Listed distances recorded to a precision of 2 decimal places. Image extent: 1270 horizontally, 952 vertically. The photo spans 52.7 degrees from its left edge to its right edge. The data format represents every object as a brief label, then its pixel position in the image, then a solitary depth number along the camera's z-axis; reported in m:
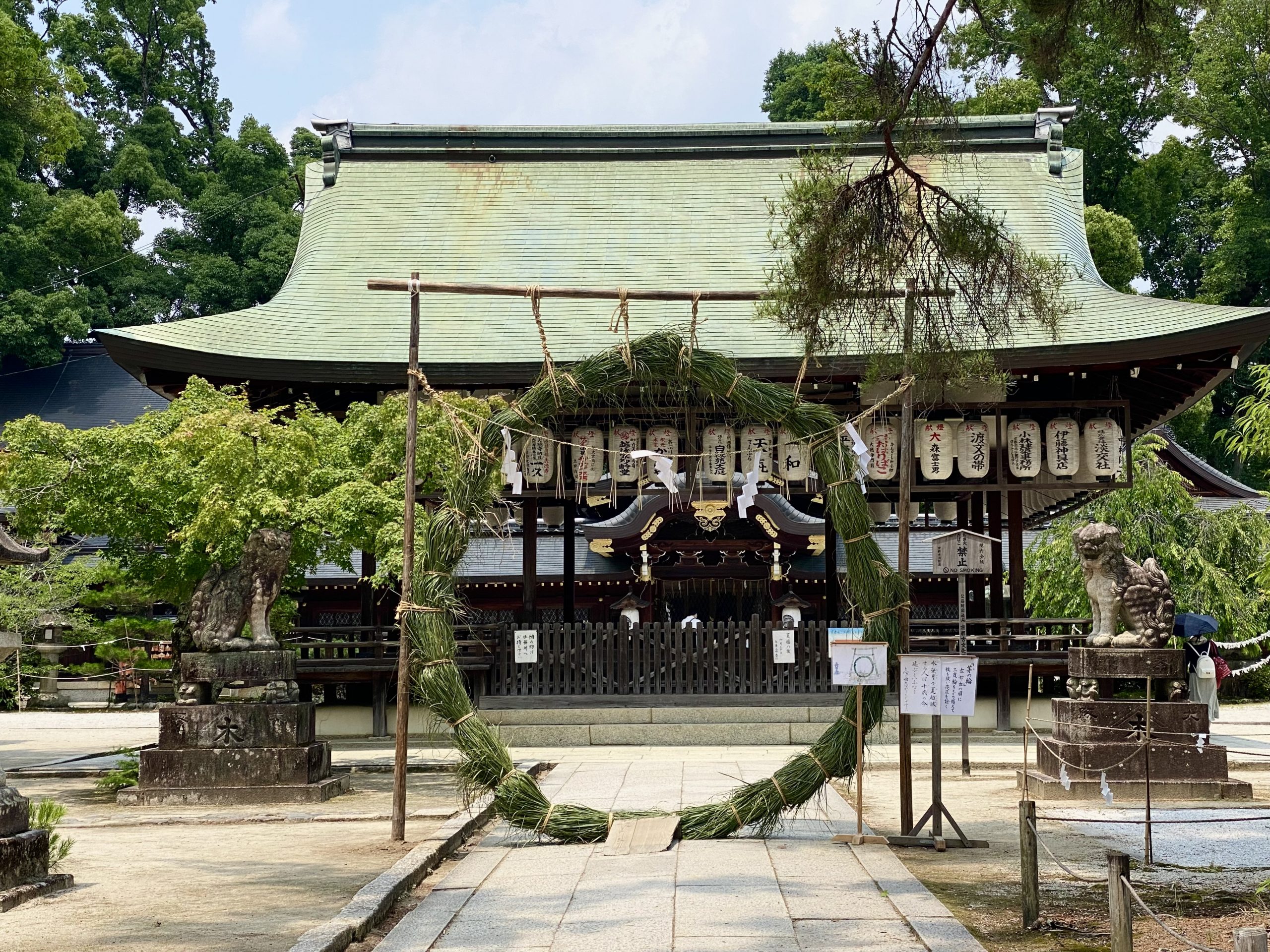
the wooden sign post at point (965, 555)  12.67
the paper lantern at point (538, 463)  15.95
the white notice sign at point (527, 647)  15.98
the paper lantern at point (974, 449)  16.02
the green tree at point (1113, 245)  31.80
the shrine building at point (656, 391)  16.00
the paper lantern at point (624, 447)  15.66
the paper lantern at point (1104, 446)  15.95
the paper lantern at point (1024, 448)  15.95
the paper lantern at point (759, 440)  15.86
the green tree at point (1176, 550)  23.27
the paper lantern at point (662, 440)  16.00
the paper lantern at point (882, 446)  16.06
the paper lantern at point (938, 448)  16.03
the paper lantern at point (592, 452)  15.95
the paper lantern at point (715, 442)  15.92
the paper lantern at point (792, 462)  15.74
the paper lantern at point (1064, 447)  16.00
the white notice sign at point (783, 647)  15.95
